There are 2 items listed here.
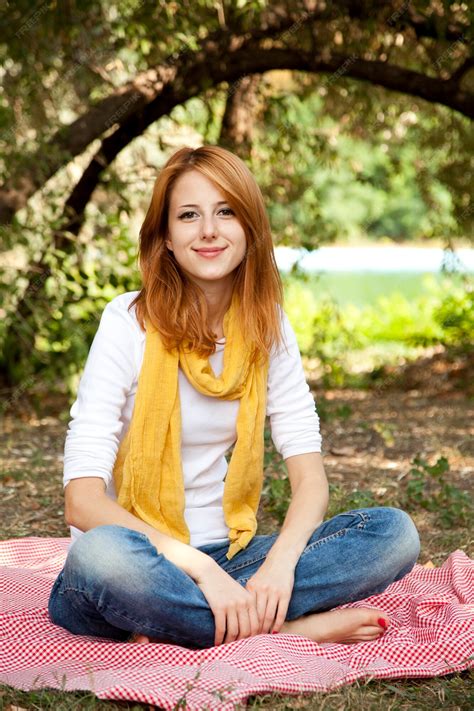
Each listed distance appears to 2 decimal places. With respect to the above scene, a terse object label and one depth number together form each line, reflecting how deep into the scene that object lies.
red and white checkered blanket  2.11
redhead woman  2.31
